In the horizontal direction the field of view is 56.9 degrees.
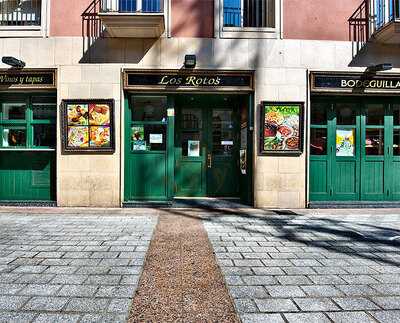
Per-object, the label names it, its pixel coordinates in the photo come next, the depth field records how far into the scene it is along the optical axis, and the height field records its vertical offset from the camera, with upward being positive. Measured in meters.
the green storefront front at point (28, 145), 9.09 +0.36
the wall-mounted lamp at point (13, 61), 8.27 +2.23
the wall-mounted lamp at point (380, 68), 8.63 +2.20
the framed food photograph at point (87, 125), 8.74 +0.82
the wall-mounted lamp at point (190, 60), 8.51 +2.30
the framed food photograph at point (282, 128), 8.88 +0.77
